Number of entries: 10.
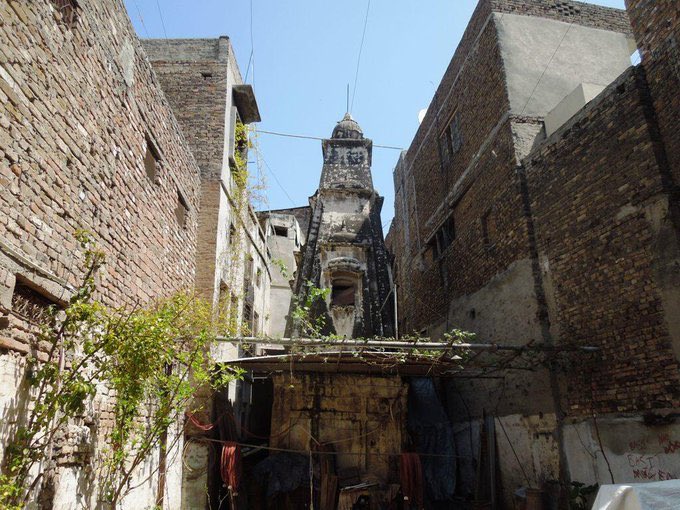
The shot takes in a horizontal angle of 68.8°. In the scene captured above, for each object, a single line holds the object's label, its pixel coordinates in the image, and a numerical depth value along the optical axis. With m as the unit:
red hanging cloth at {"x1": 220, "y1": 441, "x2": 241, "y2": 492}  9.34
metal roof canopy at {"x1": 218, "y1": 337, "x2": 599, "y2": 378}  7.95
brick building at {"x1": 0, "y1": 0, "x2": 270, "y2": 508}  4.25
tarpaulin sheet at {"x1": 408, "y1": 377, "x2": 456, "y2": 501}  10.77
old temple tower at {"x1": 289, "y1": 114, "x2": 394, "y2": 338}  14.45
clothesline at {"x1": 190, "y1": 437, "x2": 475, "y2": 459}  9.09
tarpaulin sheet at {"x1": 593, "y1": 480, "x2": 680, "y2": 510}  3.19
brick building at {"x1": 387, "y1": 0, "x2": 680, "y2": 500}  6.97
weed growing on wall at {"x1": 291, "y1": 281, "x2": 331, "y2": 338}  13.82
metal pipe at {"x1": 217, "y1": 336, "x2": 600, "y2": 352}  7.83
